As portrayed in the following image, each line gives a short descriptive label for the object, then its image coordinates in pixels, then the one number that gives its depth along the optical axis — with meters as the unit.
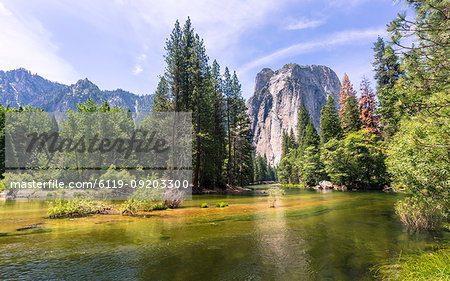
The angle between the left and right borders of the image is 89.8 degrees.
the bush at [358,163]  38.28
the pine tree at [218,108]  40.72
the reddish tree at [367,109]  46.22
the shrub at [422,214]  9.78
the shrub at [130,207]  14.09
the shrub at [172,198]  16.99
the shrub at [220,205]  17.81
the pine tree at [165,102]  30.06
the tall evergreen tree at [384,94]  30.40
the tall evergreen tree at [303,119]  74.12
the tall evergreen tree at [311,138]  60.03
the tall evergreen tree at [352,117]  46.22
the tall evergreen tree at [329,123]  52.84
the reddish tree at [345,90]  63.22
